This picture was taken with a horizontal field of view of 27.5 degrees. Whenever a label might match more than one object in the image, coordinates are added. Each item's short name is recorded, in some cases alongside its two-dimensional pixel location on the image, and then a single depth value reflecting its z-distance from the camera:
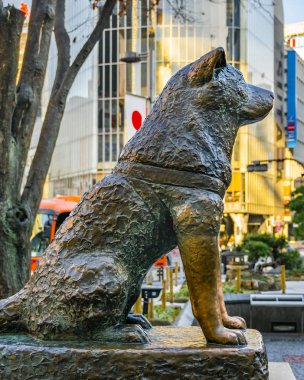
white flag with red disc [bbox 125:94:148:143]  8.80
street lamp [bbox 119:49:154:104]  12.92
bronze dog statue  2.69
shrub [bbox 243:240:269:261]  20.28
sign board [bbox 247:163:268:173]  27.16
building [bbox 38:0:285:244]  49.31
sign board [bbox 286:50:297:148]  61.84
